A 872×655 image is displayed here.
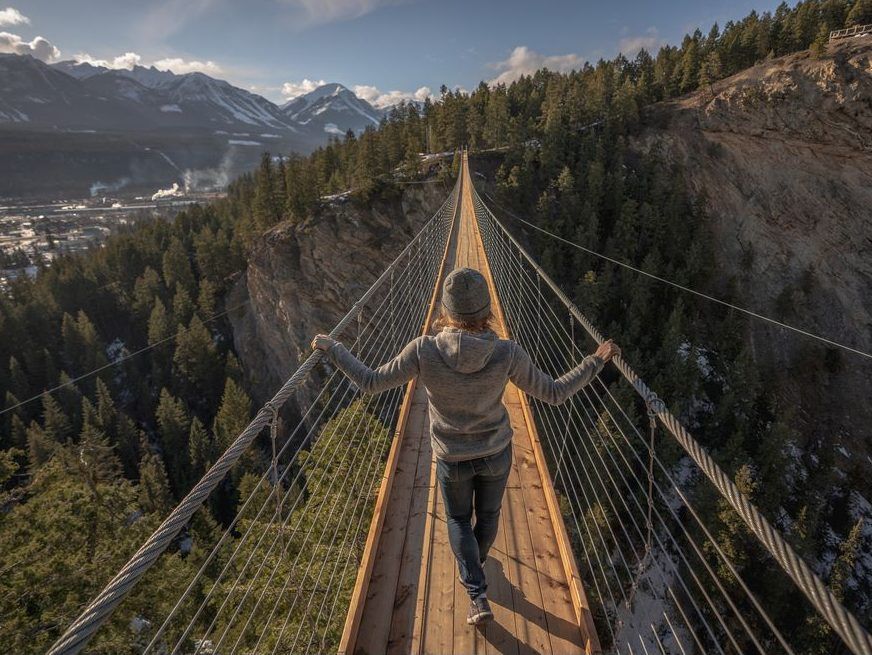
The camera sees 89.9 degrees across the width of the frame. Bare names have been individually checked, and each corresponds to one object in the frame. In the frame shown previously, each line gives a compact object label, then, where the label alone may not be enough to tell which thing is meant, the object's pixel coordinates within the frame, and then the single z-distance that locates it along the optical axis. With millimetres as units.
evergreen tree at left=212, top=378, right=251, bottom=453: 25109
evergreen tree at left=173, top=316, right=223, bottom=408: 33594
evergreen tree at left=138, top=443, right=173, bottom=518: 20141
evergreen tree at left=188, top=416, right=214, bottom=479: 25062
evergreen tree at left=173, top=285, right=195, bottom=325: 37659
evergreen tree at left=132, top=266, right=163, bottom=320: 41175
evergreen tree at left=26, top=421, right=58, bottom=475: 23297
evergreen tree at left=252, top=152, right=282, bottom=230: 33344
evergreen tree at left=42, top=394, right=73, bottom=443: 27359
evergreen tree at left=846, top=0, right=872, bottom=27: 26859
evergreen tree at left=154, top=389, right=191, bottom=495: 27500
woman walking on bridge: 1830
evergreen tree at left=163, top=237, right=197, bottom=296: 41875
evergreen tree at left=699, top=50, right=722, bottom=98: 30438
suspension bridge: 1288
